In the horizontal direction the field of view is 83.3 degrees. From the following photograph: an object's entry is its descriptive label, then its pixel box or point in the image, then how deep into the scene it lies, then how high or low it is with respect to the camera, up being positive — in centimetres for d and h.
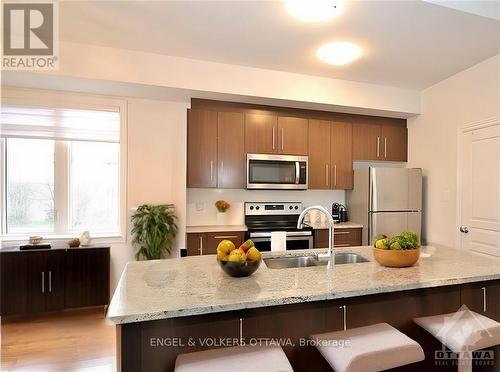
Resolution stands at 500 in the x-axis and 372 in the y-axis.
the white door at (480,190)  291 -4
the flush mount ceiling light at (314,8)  202 +131
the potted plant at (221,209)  369 -31
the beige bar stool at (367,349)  119 -73
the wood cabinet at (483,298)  167 -67
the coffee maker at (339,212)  405 -39
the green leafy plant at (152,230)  318 -51
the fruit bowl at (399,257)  168 -43
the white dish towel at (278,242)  242 -48
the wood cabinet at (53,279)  284 -99
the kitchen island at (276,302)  118 -56
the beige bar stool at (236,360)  110 -72
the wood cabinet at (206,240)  325 -64
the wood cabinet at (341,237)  356 -67
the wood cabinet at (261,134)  352 +66
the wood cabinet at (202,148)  334 +45
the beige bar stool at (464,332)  137 -74
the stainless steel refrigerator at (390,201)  360 -20
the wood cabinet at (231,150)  344 +44
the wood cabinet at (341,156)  387 +42
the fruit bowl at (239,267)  147 -43
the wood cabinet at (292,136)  364 +66
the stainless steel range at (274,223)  341 -51
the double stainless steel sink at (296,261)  202 -55
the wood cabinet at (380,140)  397 +67
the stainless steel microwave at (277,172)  353 +18
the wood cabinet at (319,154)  377 +43
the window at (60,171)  319 +17
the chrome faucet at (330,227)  177 -27
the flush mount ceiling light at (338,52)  255 +124
